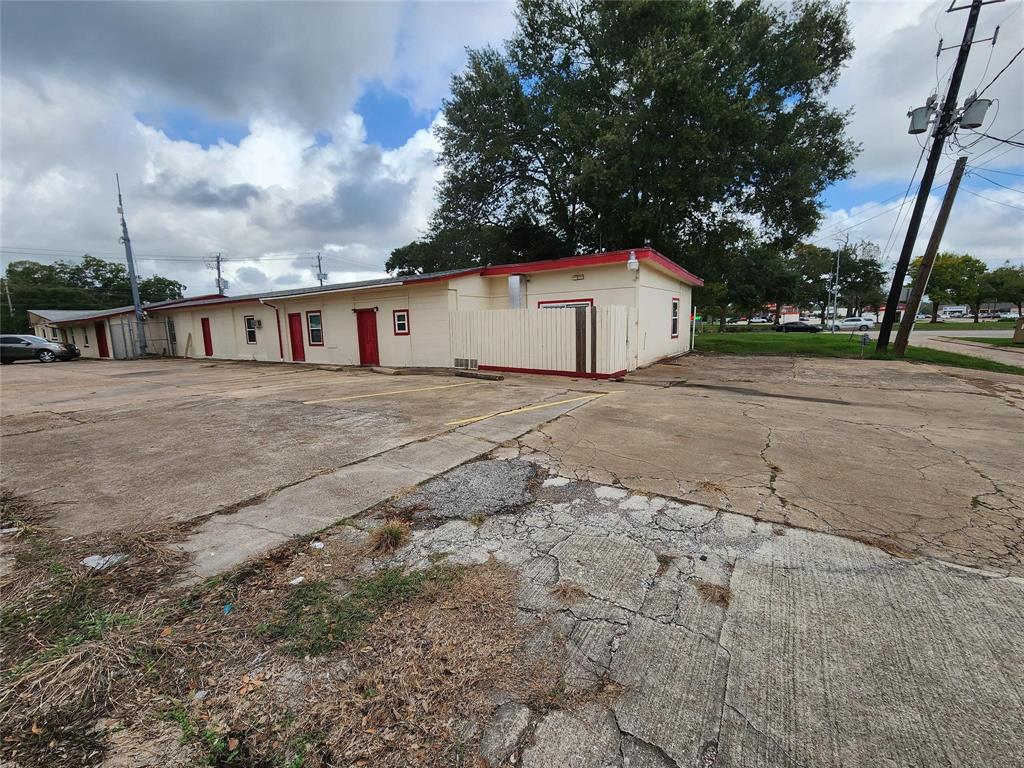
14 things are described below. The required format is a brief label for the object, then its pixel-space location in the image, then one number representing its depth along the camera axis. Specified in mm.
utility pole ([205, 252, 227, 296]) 40469
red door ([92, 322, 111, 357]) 27219
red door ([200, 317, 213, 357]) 21980
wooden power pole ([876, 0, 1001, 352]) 12508
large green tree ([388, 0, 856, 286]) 15008
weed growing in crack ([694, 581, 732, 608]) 2351
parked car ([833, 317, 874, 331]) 44938
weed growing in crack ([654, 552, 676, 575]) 2633
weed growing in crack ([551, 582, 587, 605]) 2363
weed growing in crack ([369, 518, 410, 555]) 2891
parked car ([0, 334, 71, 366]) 22141
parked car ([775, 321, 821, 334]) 41250
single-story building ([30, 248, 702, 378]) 11086
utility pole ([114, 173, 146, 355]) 22312
